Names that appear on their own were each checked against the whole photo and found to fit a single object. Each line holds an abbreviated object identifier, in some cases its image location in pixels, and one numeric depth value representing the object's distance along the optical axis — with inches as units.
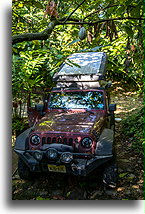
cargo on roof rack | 134.9
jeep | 95.1
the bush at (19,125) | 122.8
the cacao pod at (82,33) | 76.1
